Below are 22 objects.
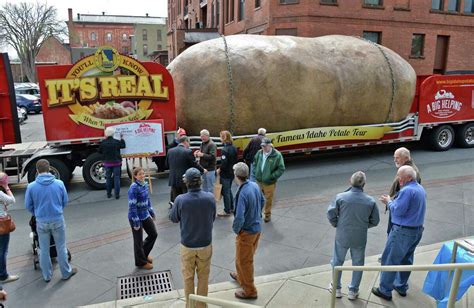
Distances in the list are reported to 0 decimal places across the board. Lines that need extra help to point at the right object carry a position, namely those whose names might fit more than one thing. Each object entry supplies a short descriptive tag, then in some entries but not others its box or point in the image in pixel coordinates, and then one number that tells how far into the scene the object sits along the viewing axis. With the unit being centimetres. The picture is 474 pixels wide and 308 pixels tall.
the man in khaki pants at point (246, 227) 472
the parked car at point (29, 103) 2673
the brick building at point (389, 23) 2144
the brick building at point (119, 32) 8731
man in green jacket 725
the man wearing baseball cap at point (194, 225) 431
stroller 580
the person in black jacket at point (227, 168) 769
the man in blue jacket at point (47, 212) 518
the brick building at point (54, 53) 7094
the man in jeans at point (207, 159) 800
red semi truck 917
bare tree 5622
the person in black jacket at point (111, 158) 880
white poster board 959
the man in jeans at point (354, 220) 460
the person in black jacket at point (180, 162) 742
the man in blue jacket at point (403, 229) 453
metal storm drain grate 515
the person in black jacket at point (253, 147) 879
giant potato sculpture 1071
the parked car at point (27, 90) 2989
